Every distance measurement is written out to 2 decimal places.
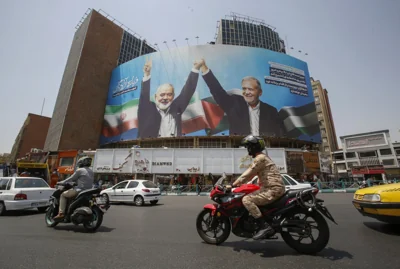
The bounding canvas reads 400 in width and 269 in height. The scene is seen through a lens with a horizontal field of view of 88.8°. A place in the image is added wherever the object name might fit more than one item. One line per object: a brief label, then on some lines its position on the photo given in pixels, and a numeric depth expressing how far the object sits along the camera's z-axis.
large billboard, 34.81
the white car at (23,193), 7.15
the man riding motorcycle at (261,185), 3.07
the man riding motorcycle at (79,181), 4.81
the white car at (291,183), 10.34
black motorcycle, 4.62
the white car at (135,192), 11.00
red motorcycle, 2.97
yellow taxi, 3.89
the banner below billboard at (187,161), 23.33
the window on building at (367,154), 48.64
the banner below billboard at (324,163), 26.67
